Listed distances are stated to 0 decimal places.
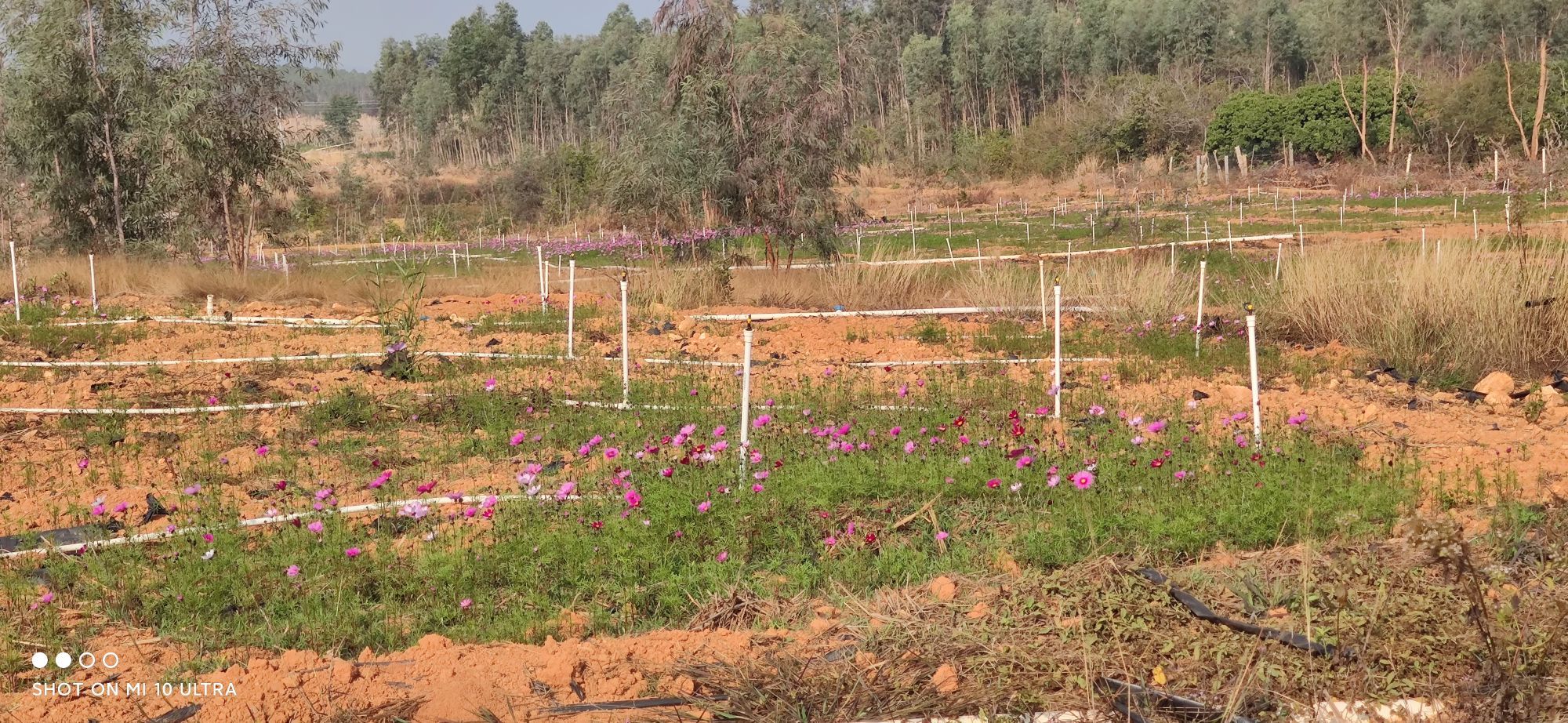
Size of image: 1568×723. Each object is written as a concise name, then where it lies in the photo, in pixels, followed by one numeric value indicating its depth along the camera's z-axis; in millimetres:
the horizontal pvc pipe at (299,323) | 11570
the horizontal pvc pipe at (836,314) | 10008
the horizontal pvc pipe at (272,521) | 5133
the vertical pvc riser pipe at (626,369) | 7803
